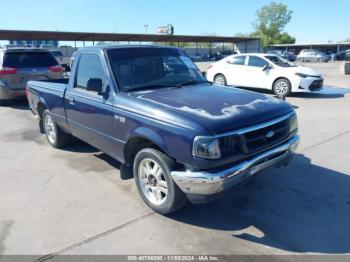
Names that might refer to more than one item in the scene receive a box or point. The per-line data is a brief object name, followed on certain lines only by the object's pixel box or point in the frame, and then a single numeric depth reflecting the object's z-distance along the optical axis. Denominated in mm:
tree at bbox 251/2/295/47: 97312
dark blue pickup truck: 3184
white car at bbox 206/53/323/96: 12266
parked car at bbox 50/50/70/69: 26219
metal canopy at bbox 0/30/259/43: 36828
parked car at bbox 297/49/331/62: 47225
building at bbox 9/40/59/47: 51094
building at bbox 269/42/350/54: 75812
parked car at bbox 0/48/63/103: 10219
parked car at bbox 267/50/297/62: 50209
